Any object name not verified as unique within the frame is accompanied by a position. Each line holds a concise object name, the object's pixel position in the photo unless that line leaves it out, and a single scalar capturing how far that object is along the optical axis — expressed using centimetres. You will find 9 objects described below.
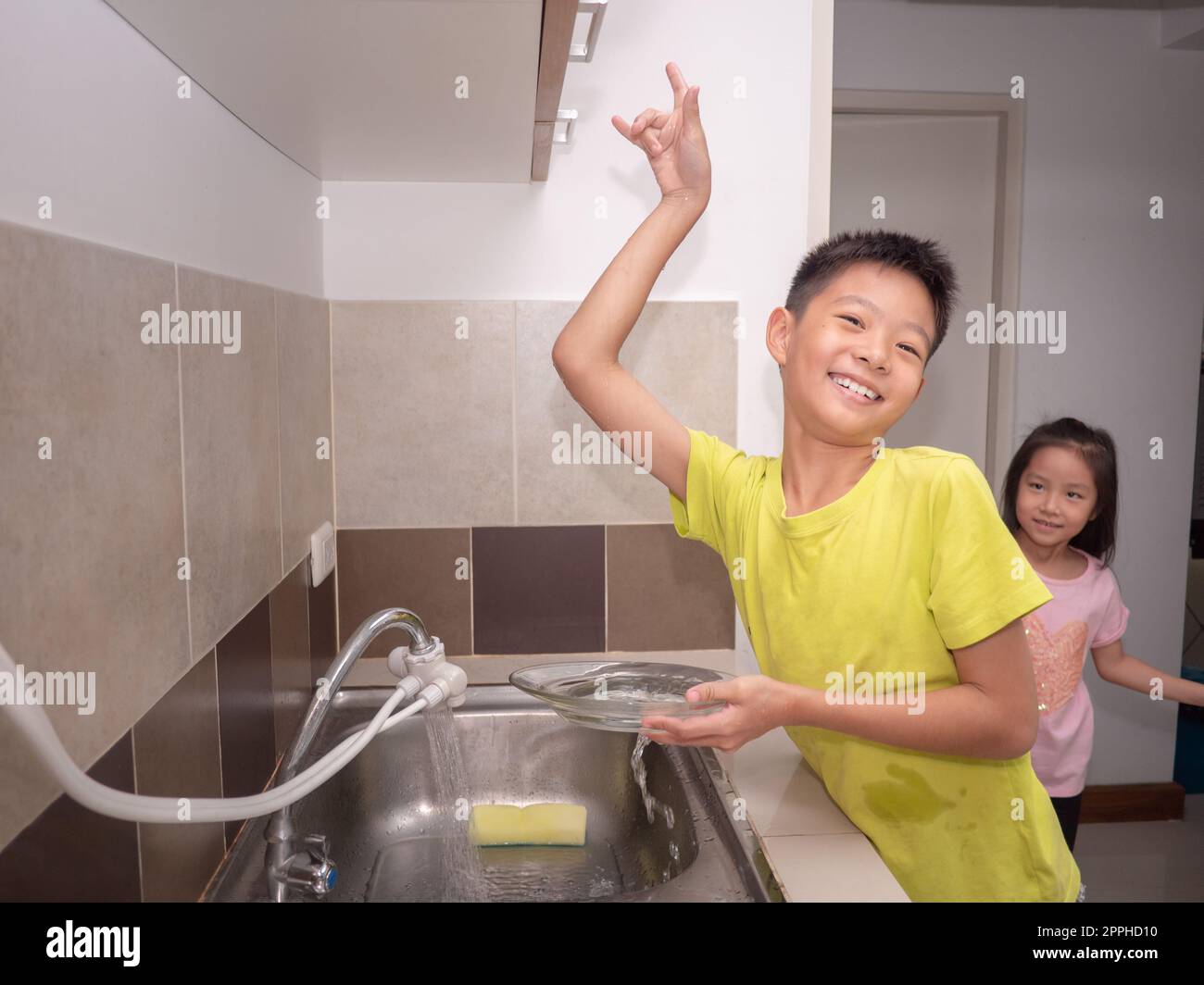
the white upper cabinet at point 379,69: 67
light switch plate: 118
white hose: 40
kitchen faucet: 79
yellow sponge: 105
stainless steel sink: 82
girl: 155
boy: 82
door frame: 220
